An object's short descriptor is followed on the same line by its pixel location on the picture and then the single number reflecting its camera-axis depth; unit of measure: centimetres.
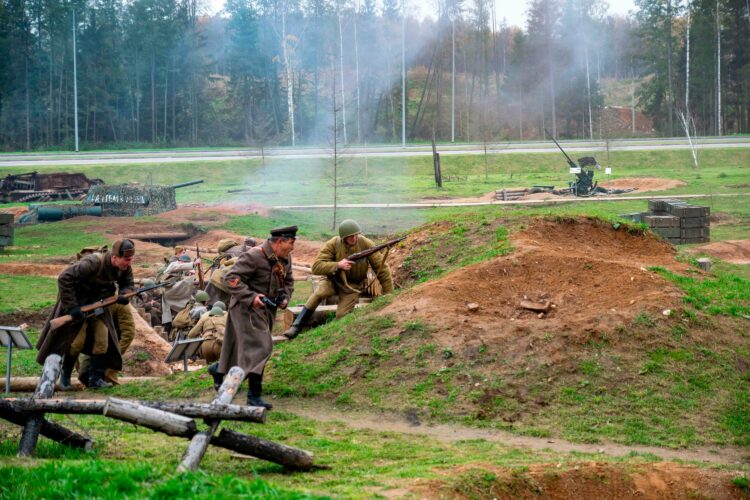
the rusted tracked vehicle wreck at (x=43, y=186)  4172
